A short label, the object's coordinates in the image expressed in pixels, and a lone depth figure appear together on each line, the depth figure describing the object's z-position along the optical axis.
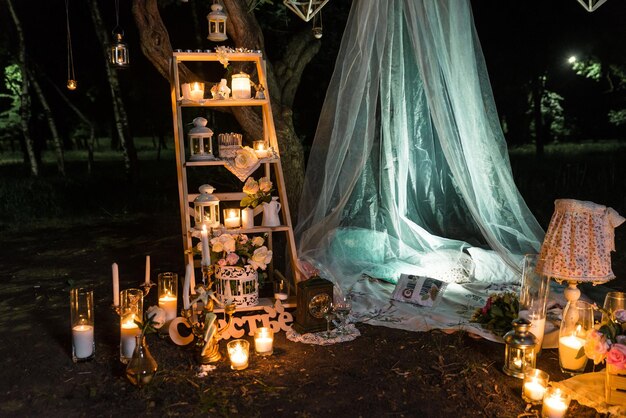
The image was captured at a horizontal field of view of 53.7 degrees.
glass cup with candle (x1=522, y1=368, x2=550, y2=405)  3.22
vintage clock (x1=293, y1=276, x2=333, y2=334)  4.30
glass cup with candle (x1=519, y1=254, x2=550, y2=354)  3.80
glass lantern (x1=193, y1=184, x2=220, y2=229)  4.55
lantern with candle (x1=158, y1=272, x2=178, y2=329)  4.36
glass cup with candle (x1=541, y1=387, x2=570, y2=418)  3.00
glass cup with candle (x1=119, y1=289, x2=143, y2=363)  3.81
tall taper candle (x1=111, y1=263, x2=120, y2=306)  3.73
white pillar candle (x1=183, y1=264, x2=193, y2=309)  3.82
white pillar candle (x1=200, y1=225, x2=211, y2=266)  4.06
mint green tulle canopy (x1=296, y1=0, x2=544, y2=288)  4.83
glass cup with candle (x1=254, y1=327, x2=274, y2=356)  3.96
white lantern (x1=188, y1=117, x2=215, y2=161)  4.60
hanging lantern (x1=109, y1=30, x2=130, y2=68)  5.53
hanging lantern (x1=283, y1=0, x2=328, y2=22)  4.58
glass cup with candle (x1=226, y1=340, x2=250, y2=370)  3.74
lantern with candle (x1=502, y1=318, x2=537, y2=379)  3.50
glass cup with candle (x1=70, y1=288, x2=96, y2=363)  3.79
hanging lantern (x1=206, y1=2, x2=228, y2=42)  4.88
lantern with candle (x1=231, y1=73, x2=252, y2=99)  4.73
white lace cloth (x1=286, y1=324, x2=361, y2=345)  4.19
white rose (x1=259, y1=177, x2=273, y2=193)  4.61
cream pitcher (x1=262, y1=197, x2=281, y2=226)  4.70
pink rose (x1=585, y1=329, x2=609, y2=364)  3.13
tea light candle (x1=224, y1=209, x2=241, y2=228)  4.66
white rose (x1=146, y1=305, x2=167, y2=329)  3.70
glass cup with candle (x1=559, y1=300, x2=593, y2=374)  3.55
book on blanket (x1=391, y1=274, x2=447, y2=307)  4.84
